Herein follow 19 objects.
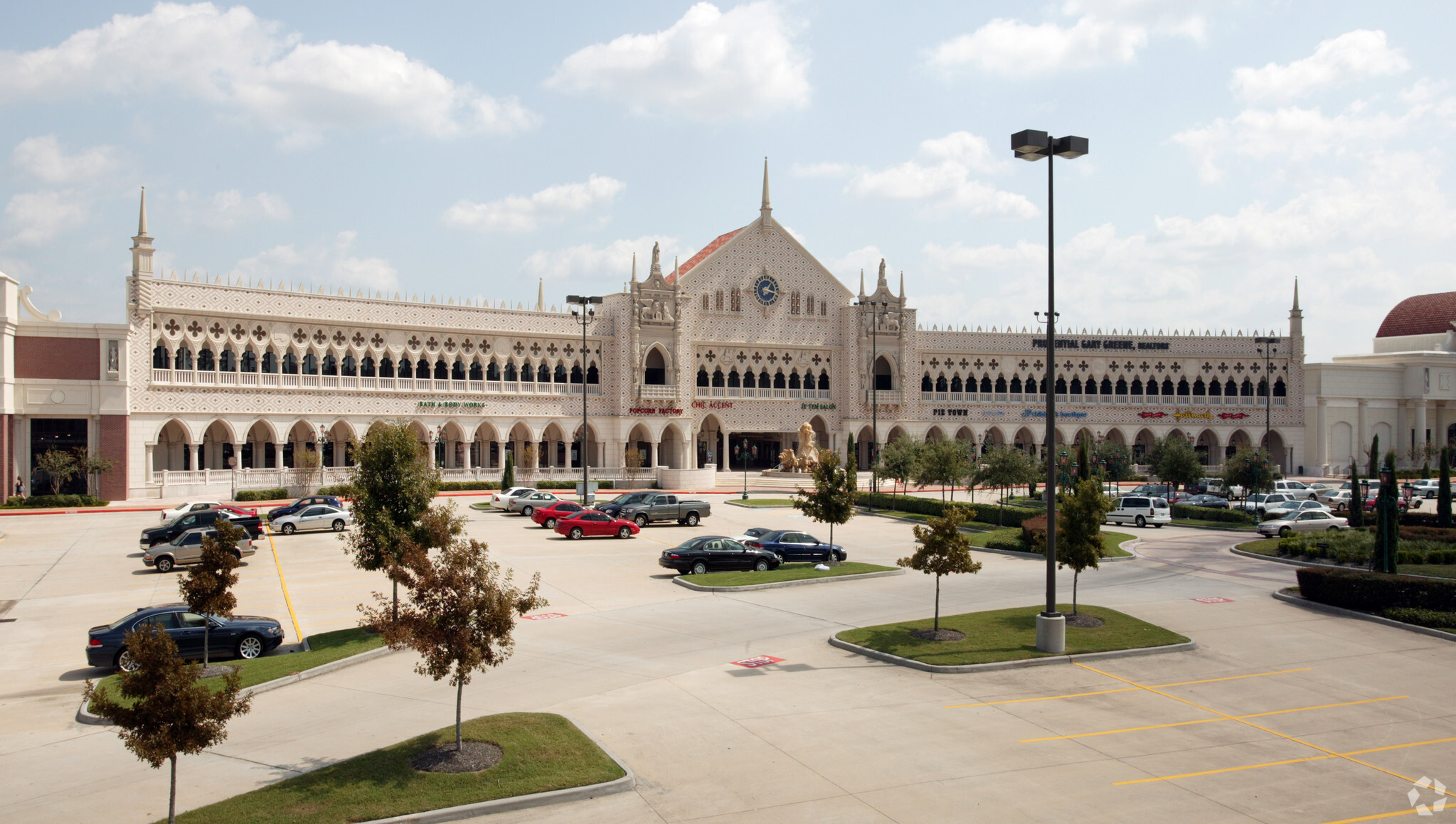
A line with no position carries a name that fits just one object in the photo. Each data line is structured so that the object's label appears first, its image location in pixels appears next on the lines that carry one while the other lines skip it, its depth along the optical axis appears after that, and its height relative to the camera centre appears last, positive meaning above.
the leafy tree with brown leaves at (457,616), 12.46 -2.37
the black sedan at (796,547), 31.38 -3.68
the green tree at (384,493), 20.83 -1.33
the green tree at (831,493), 31.97 -1.99
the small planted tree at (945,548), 20.78 -2.45
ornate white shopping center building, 52.06 +3.59
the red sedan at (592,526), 38.34 -3.68
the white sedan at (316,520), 39.69 -3.67
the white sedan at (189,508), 39.41 -3.16
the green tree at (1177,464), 53.72 -1.63
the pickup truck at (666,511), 43.25 -3.51
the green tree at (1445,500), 39.38 -2.62
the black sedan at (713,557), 29.30 -3.75
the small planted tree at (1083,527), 22.06 -2.11
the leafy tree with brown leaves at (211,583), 17.88 -2.80
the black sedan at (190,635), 18.47 -4.01
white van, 44.72 -3.60
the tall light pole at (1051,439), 18.91 -0.12
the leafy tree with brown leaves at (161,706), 10.30 -2.92
